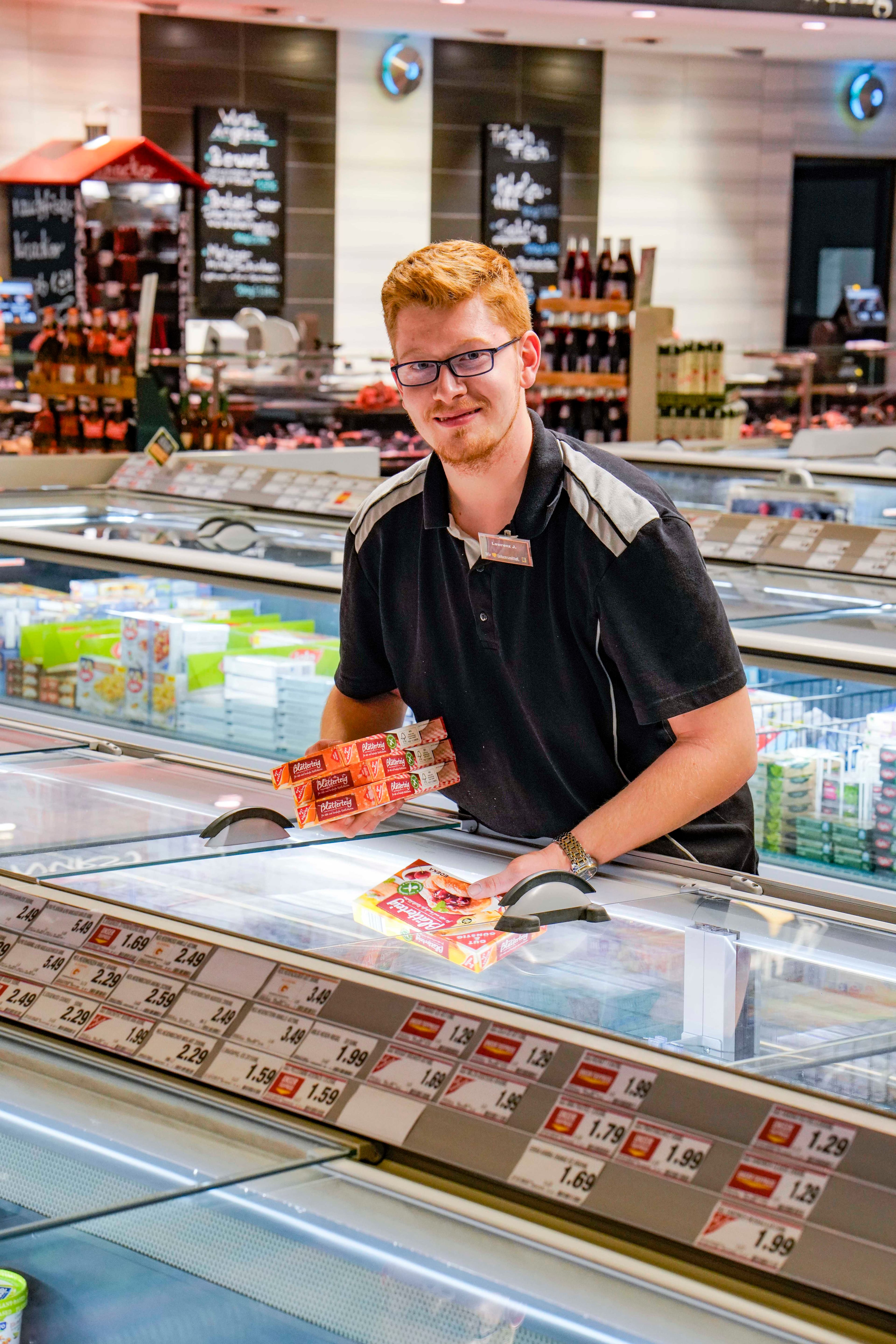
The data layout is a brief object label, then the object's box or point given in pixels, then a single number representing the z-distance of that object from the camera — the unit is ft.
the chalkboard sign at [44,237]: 33.86
